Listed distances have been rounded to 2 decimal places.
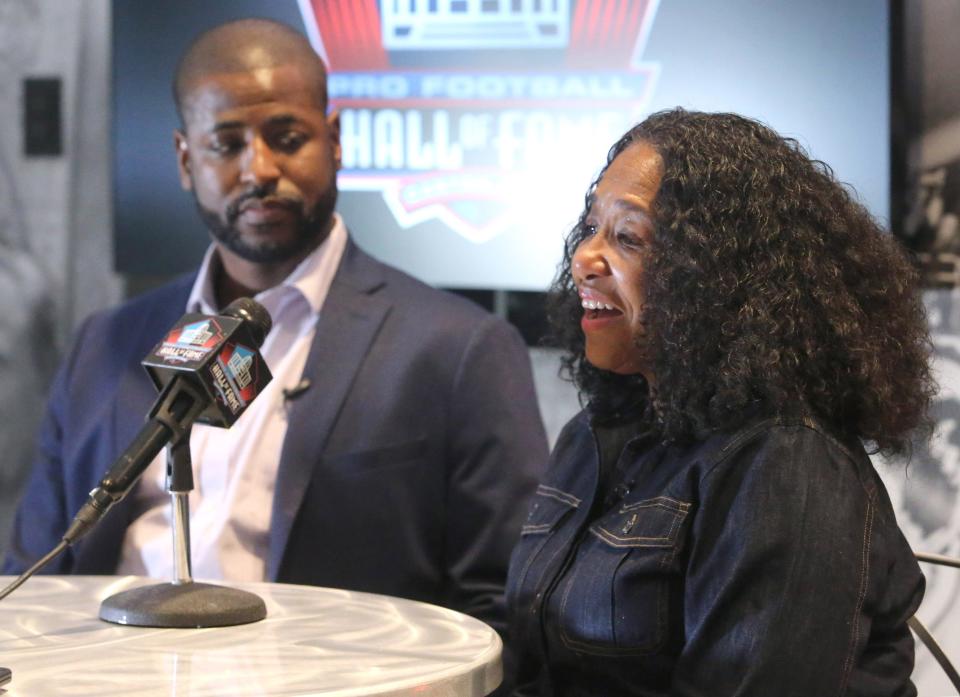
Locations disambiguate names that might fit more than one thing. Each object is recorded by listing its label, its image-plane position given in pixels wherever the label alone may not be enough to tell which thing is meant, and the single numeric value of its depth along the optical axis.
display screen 4.36
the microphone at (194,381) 3.64
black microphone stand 3.70
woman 3.63
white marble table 3.57
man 4.11
